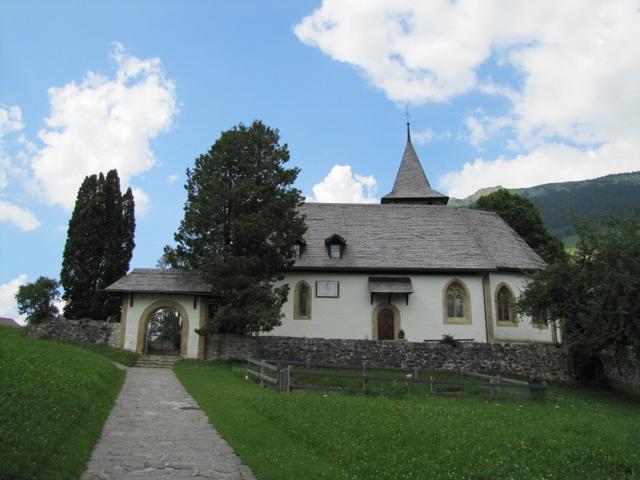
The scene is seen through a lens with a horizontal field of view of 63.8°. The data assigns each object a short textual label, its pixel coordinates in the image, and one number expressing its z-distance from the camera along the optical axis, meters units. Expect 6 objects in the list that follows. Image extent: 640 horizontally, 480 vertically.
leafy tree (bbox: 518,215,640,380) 19.12
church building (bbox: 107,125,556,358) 28.41
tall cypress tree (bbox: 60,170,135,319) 31.27
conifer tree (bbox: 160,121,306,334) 23.50
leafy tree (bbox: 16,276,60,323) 26.73
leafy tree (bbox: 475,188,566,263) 43.81
